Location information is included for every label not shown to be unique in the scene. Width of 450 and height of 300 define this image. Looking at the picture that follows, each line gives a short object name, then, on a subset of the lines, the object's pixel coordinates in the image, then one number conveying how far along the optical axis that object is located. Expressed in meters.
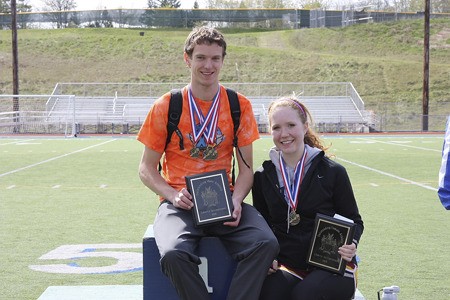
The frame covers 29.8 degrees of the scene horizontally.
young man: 4.54
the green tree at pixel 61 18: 77.56
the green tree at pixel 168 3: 107.75
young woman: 4.55
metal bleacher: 36.41
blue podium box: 4.58
